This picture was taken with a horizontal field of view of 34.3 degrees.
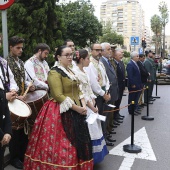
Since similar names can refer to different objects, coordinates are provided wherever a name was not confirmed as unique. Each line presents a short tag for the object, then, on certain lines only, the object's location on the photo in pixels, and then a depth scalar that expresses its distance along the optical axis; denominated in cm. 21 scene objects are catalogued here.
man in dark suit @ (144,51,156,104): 1007
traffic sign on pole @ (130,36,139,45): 1567
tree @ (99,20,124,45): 4229
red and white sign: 450
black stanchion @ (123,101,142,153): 504
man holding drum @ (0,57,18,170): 274
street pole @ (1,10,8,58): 456
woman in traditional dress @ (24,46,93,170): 350
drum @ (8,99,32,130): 345
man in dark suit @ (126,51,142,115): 809
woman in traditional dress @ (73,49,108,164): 401
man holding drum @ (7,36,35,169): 416
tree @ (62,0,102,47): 1599
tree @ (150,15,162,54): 4281
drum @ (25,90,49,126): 408
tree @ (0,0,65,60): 788
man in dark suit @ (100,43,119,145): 579
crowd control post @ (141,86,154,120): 764
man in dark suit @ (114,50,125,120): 746
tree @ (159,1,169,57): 3594
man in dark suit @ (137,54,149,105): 850
